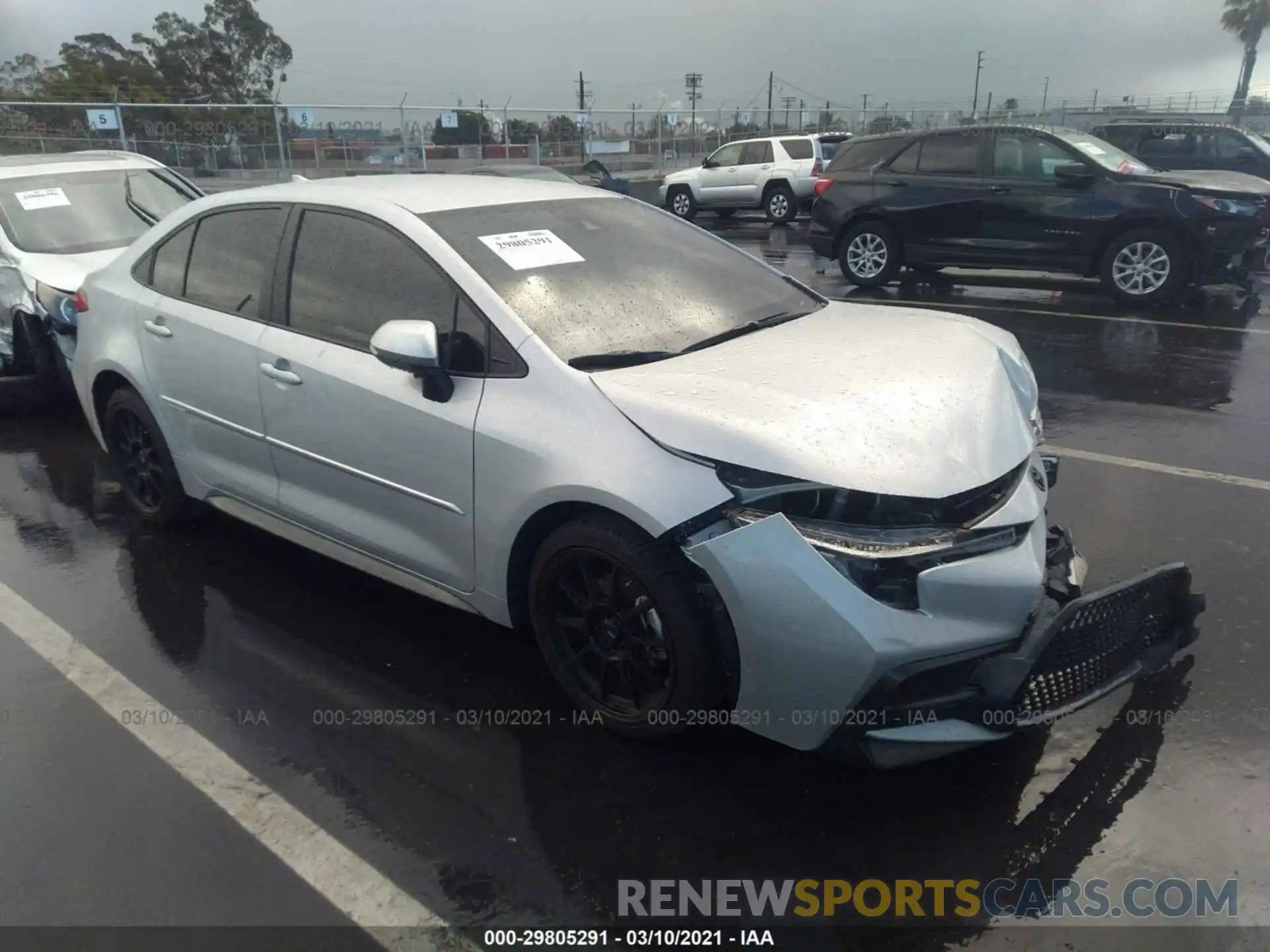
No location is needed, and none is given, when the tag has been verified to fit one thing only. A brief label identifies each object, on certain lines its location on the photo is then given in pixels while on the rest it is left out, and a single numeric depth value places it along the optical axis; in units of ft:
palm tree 181.64
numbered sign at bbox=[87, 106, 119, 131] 61.31
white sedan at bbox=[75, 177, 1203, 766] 8.25
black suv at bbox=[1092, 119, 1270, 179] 44.16
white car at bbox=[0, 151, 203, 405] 20.94
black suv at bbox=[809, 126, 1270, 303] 29.76
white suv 61.36
